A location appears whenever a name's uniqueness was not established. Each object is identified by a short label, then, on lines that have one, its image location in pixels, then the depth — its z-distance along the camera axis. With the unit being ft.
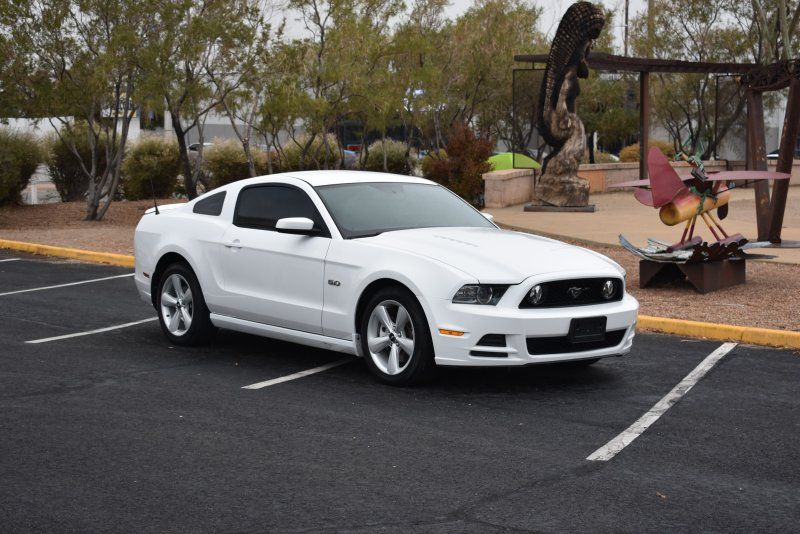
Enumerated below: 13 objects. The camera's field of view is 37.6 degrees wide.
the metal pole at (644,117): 90.94
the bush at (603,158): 126.93
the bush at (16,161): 77.10
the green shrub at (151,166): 88.47
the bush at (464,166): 78.69
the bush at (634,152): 117.91
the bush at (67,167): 87.20
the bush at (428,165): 80.89
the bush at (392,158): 97.40
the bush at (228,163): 92.04
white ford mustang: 25.03
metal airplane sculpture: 40.04
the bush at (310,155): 90.43
